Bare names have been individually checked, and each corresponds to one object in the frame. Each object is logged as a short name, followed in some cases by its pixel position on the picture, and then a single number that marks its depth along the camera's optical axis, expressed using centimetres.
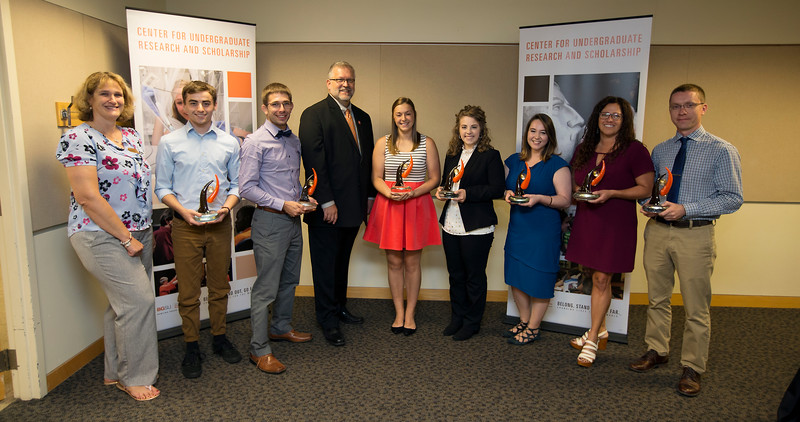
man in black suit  328
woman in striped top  355
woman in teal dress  335
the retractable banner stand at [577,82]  346
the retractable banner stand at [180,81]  340
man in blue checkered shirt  276
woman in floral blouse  247
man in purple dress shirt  302
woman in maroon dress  308
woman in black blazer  345
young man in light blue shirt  290
